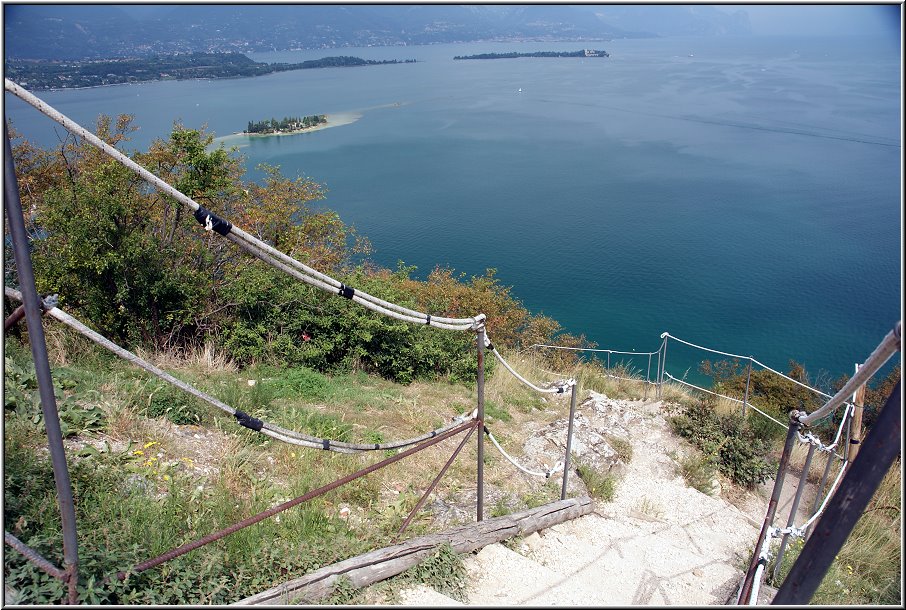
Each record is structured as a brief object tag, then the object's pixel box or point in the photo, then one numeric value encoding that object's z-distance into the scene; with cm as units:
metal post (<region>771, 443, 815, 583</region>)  337
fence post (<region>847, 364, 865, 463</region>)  409
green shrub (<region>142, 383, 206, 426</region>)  446
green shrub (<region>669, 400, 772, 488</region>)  634
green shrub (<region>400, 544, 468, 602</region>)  304
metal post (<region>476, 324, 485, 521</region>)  334
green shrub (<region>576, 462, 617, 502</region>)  525
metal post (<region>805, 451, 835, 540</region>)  396
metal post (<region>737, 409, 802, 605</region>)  284
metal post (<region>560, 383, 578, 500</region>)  443
